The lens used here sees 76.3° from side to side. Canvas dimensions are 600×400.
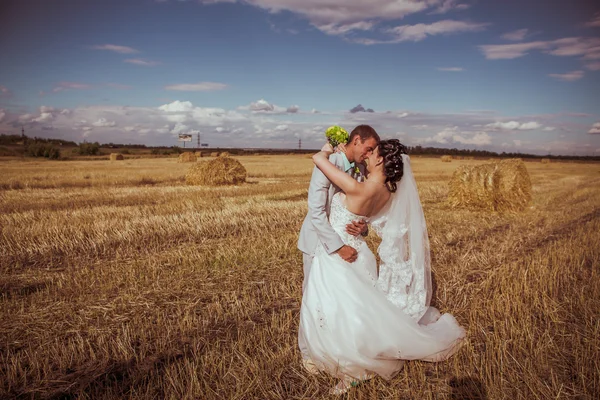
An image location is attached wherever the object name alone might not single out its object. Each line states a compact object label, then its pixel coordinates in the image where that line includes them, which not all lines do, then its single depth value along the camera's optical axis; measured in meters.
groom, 3.45
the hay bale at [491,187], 12.84
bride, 3.29
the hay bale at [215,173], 17.30
